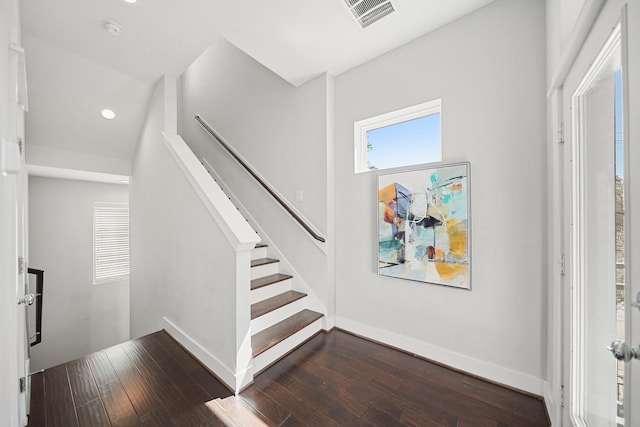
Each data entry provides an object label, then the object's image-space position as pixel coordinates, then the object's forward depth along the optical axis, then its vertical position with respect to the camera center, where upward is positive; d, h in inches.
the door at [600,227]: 29.2 -2.4
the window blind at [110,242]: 168.4 -20.6
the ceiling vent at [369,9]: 70.6 +61.0
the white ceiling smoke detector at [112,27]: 77.5 +60.8
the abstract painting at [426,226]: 74.0 -4.5
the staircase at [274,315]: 78.9 -40.2
